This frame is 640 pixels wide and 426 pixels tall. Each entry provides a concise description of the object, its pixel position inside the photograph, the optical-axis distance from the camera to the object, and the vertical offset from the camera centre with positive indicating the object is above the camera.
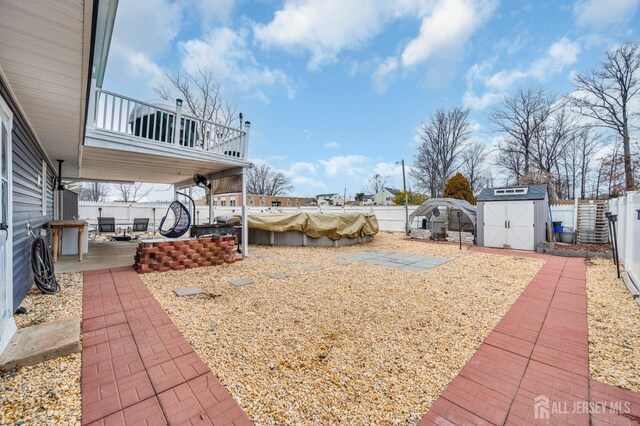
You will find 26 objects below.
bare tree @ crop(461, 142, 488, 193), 26.60 +5.38
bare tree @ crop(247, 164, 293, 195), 41.19 +5.11
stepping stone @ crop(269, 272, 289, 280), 5.14 -1.21
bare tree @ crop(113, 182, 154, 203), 32.03 +2.61
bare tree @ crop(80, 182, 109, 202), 31.19 +2.48
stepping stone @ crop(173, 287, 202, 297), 4.04 -1.22
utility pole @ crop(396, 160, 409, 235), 13.25 -0.14
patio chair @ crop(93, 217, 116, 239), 11.51 -0.58
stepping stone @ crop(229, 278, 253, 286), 4.68 -1.21
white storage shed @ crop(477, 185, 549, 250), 8.90 -0.04
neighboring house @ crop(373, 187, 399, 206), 44.69 +3.17
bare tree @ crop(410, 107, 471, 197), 25.72 +6.87
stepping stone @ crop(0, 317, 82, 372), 2.12 -1.15
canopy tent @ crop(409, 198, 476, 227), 11.17 +0.37
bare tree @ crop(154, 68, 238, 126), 16.84 +7.76
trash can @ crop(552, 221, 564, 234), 10.20 -0.43
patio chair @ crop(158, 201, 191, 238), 6.06 -0.27
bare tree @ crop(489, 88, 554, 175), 20.53 +7.75
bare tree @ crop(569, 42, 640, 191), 14.90 +7.43
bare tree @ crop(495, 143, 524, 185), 22.11 +4.86
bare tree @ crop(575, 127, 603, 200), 19.81 +5.17
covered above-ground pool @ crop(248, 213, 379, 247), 9.28 -0.55
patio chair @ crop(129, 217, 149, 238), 12.73 -0.65
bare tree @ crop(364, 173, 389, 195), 46.12 +5.54
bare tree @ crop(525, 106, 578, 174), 20.28 +6.06
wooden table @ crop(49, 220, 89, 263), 6.11 -0.35
